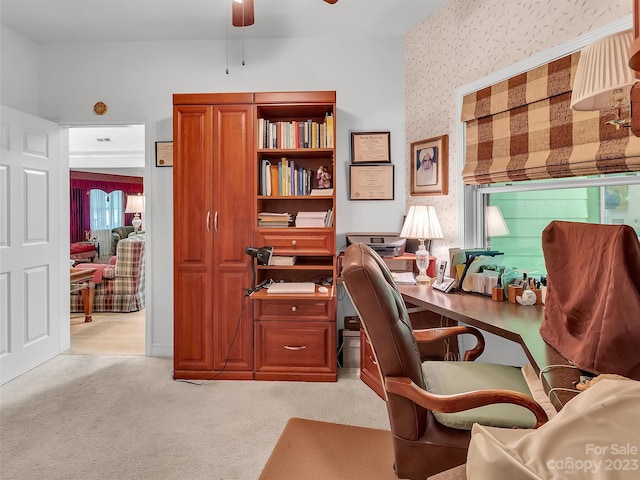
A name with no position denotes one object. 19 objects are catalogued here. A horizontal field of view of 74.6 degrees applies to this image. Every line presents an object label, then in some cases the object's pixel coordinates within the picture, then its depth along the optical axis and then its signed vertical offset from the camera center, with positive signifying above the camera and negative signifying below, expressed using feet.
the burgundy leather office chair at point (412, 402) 4.39 -1.82
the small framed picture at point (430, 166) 9.97 +1.55
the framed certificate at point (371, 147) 11.38 +2.22
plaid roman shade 6.31 +1.65
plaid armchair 17.24 -2.18
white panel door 10.16 -0.35
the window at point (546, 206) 6.72 +0.40
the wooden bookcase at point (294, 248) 10.14 -0.46
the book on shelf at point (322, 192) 10.33 +0.91
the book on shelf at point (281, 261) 10.25 -0.78
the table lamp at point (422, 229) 9.33 -0.01
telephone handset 8.34 -1.09
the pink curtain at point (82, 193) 28.12 +2.46
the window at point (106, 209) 29.66 +1.51
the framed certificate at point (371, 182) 11.44 +1.28
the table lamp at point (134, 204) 30.80 +1.87
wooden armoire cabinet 10.18 -0.09
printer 10.02 -0.30
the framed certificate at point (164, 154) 11.71 +2.10
